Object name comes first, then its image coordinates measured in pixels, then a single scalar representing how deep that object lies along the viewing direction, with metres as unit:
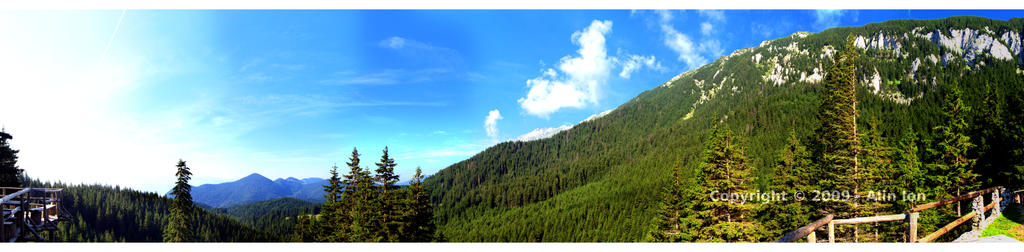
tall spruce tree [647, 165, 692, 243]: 23.66
